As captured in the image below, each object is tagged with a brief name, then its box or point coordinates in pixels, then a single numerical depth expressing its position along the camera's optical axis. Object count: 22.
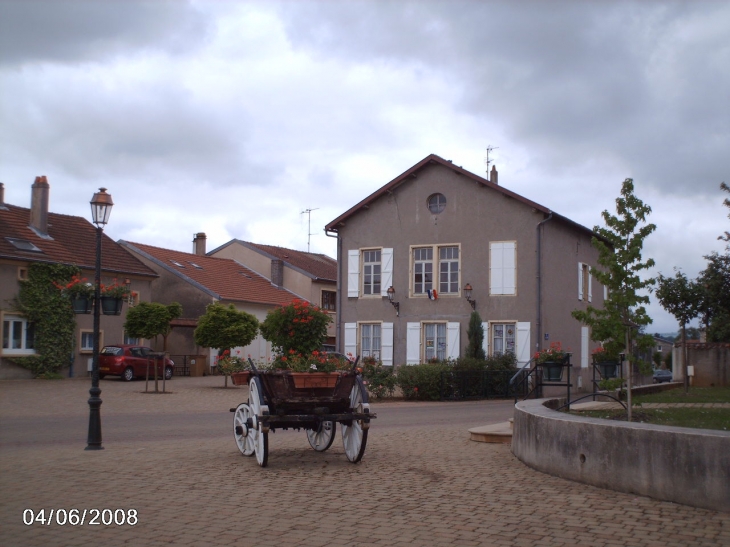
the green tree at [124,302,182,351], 31.28
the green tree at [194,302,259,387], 28.47
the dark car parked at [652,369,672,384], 50.14
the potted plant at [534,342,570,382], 16.78
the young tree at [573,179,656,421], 11.05
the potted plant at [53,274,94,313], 13.34
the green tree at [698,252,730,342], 23.50
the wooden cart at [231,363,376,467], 9.53
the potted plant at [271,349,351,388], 9.80
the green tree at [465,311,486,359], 27.92
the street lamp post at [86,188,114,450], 11.45
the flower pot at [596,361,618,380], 17.02
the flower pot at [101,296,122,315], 13.00
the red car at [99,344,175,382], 30.64
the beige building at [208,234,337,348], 47.44
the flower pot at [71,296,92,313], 13.31
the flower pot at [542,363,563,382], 16.77
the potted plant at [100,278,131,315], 13.01
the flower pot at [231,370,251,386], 10.40
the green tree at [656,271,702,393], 23.34
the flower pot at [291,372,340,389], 9.78
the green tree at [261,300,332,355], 25.12
